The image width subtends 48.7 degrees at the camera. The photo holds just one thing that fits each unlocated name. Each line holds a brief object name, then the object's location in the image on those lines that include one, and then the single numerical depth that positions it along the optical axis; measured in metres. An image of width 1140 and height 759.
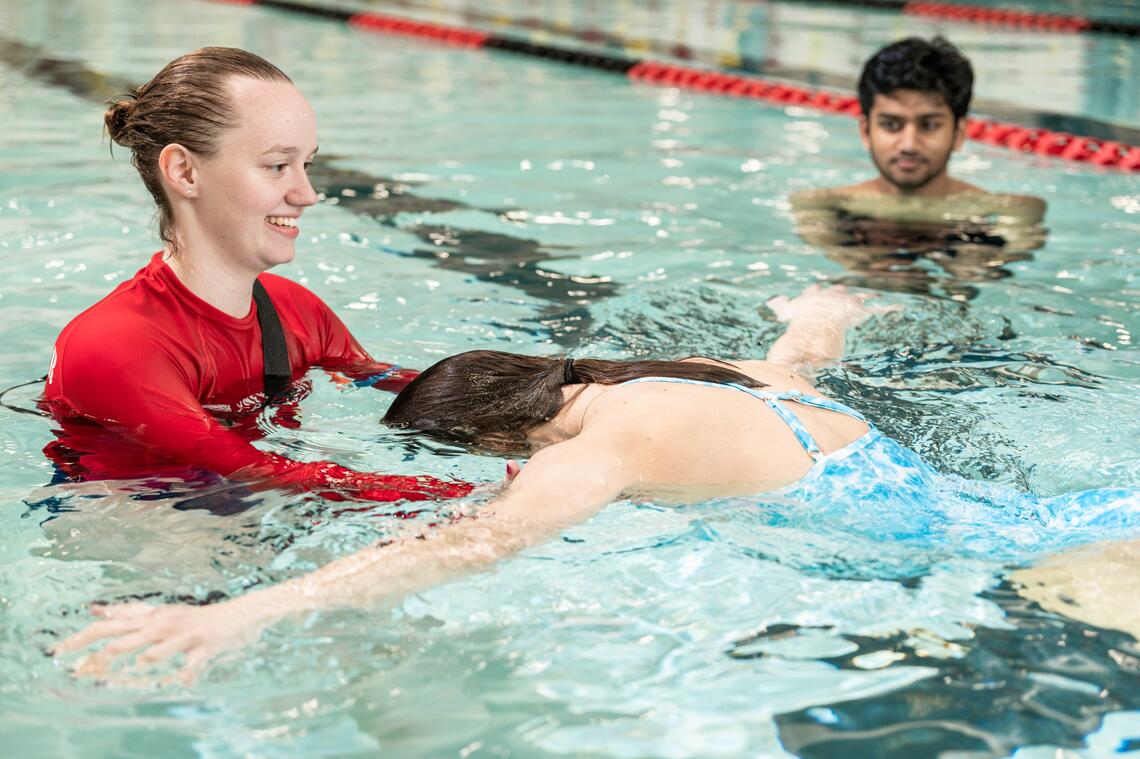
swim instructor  2.75
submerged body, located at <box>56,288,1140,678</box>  2.15
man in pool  5.46
